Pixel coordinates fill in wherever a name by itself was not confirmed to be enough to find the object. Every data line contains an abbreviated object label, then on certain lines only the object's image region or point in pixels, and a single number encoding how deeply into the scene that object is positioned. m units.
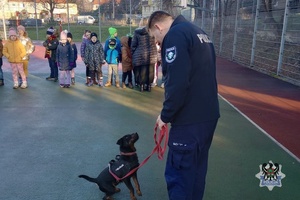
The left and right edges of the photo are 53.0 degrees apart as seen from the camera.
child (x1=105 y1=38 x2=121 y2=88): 8.89
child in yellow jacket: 8.66
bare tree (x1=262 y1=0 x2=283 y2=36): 11.71
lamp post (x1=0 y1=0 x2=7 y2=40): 23.57
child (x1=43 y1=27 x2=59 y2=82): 9.70
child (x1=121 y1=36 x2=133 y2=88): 8.98
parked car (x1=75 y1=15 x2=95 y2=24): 30.95
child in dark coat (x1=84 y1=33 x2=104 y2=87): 9.02
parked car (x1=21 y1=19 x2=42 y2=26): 30.95
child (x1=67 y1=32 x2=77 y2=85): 9.30
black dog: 3.37
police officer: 2.30
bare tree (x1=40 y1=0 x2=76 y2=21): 31.69
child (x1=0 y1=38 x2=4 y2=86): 9.52
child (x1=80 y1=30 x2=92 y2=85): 9.30
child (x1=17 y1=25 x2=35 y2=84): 9.32
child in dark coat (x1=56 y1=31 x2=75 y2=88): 8.95
